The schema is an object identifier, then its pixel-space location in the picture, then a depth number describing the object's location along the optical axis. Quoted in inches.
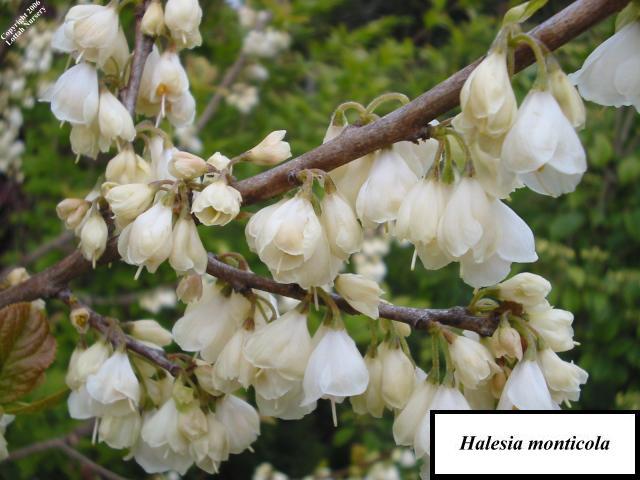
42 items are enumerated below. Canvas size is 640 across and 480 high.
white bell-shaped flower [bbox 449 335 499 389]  13.7
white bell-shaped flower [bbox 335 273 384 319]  13.8
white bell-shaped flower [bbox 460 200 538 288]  13.3
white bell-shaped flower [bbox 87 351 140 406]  15.2
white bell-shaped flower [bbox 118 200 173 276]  13.7
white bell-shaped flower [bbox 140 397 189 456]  15.4
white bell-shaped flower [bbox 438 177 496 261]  12.9
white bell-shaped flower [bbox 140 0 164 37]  16.4
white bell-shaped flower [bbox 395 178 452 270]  13.1
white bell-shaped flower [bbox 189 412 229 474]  15.4
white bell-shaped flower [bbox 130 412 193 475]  15.8
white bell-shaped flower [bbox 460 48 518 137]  12.0
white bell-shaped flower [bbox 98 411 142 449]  15.8
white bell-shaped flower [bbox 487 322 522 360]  13.6
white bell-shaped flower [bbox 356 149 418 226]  13.4
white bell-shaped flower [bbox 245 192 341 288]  13.1
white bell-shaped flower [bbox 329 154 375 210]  13.8
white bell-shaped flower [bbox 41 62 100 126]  16.3
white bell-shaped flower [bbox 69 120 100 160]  16.6
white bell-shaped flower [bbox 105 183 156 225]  14.2
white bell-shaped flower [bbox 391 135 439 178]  13.9
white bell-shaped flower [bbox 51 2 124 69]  16.1
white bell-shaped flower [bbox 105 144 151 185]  16.3
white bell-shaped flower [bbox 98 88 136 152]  16.1
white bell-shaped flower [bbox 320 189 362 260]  13.3
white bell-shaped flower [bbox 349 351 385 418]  14.5
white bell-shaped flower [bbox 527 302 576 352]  14.0
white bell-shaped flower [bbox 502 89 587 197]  12.2
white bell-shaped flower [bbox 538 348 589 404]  13.8
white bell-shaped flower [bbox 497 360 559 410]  13.5
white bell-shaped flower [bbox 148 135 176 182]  16.5
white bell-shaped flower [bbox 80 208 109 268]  14.7
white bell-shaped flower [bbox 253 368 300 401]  14.4
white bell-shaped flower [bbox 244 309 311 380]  14.1
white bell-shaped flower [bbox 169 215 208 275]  13.9
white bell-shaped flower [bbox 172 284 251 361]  14.9
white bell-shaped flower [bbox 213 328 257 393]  14.3
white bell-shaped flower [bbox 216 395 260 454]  15.7
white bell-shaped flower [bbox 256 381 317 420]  14.7
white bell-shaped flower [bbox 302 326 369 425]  13.9
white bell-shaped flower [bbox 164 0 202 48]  16.3
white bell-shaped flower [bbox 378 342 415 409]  14.3
